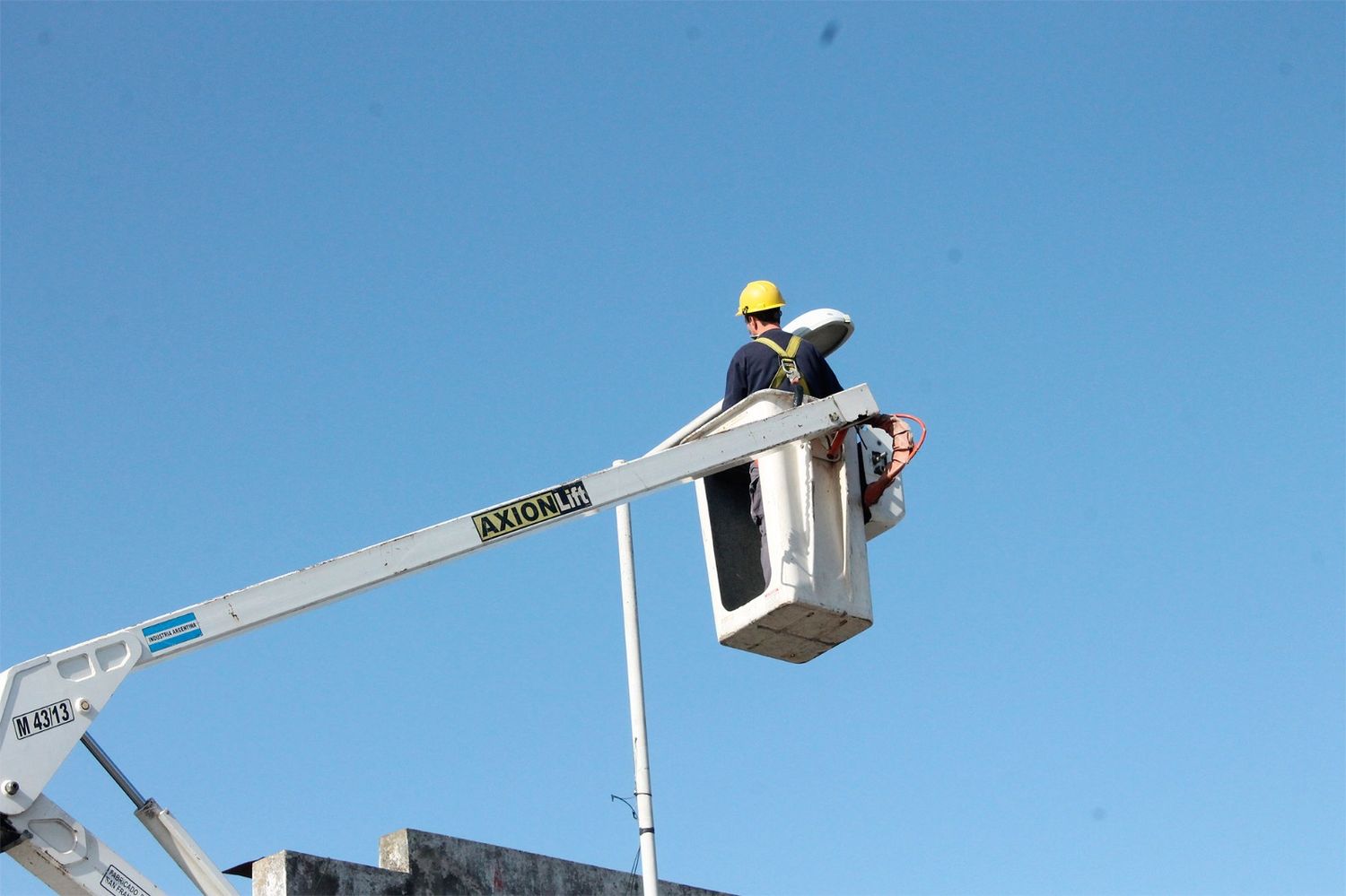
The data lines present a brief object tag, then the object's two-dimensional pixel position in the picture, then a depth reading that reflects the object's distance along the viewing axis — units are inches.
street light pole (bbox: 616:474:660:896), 411.8
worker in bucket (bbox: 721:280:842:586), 411.8
